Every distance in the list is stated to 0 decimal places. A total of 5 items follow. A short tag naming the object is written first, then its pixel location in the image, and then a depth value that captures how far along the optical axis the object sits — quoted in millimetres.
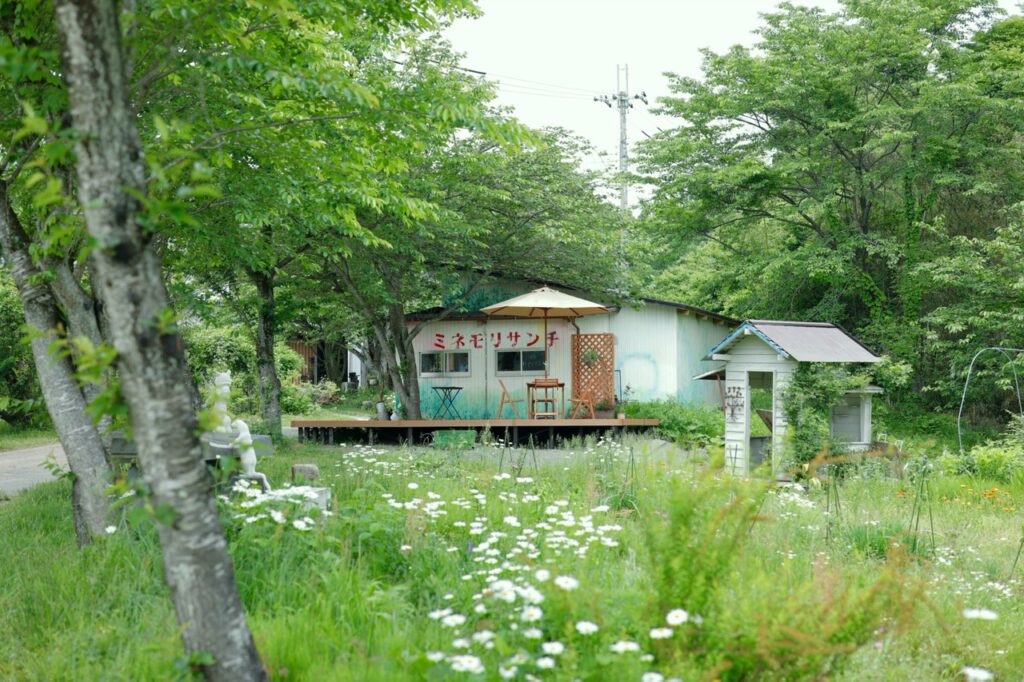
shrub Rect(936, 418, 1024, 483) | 9398
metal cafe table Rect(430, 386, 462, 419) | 17688
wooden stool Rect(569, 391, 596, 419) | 16000
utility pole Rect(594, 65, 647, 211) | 26984
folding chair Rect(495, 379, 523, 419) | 16138
